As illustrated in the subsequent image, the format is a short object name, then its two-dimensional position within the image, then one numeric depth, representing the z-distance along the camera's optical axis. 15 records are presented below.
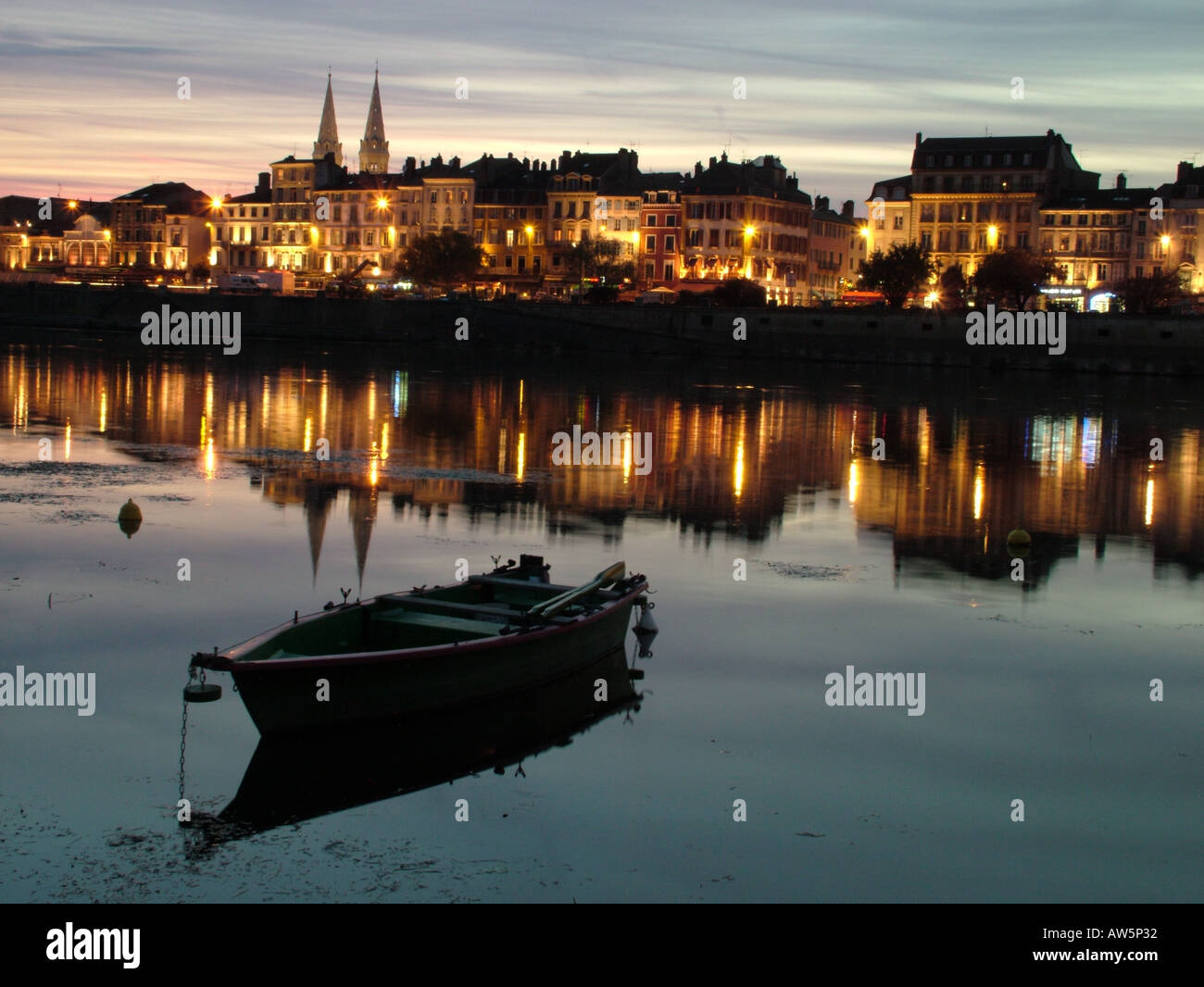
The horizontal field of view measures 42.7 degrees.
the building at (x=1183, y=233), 109.06
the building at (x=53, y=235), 160.12
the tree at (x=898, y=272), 105.31
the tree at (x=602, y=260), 115.50
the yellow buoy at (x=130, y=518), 22.91
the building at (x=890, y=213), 121.75
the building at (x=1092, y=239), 111.19
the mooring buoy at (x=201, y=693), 12.93
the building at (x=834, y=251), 126.44
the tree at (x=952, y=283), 107.94
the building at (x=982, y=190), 115.00
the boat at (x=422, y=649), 12.84
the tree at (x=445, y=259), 117.12
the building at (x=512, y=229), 124.94
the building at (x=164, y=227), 151.12
